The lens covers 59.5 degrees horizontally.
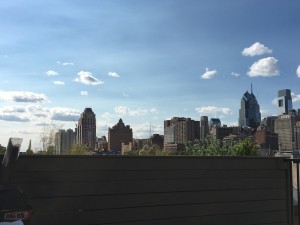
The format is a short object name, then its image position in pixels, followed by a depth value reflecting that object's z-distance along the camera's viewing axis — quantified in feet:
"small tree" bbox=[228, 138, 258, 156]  42.68
